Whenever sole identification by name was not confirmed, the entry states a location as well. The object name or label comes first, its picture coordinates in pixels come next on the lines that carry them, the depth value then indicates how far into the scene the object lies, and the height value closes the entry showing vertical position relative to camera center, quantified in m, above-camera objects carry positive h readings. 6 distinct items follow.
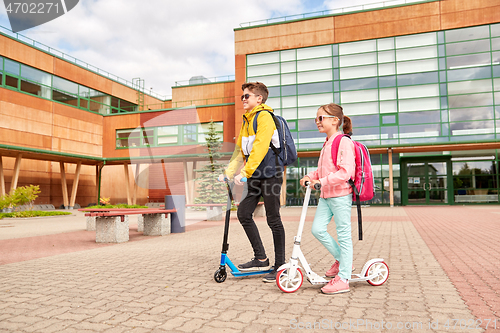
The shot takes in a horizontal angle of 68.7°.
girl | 3.43 -0.04
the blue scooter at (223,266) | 3.95 -0.83
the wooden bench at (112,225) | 7.59 -0.75
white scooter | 3.53 -0.84
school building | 24.14 +6.36
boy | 3.88 +0.16
